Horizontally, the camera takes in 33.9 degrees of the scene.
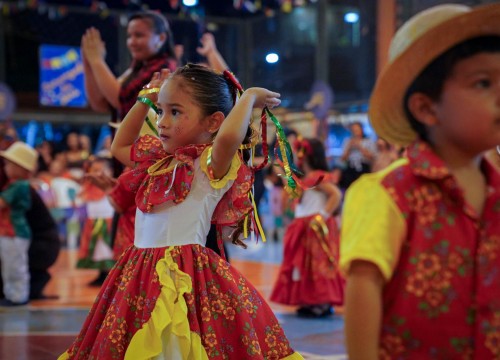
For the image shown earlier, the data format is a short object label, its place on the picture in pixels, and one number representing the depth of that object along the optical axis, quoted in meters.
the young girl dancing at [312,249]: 5.51
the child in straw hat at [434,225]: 1.43
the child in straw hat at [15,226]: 5.89
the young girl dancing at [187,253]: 2.37
